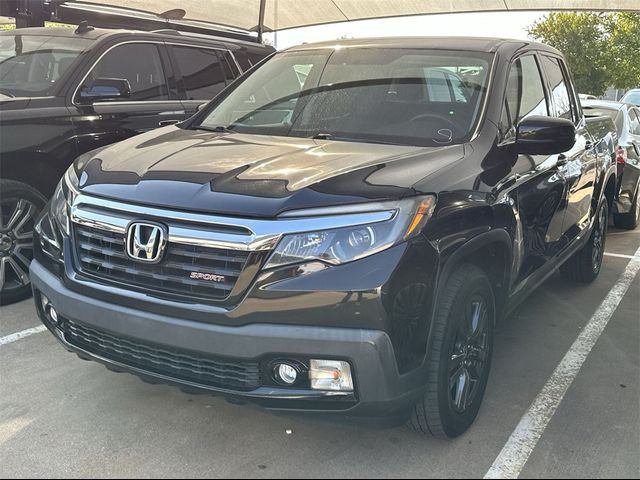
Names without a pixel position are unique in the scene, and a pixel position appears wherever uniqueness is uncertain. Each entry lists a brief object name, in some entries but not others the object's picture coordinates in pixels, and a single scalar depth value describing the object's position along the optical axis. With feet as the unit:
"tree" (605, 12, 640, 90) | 89.04
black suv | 13.70
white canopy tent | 36.22
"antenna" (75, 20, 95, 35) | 16.45
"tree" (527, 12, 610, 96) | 92.37
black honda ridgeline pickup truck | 7.33
